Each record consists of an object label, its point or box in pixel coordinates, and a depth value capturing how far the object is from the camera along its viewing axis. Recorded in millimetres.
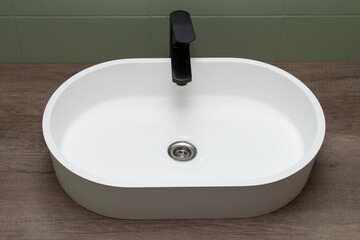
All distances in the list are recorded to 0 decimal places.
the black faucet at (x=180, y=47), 1217
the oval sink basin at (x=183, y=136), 1077
